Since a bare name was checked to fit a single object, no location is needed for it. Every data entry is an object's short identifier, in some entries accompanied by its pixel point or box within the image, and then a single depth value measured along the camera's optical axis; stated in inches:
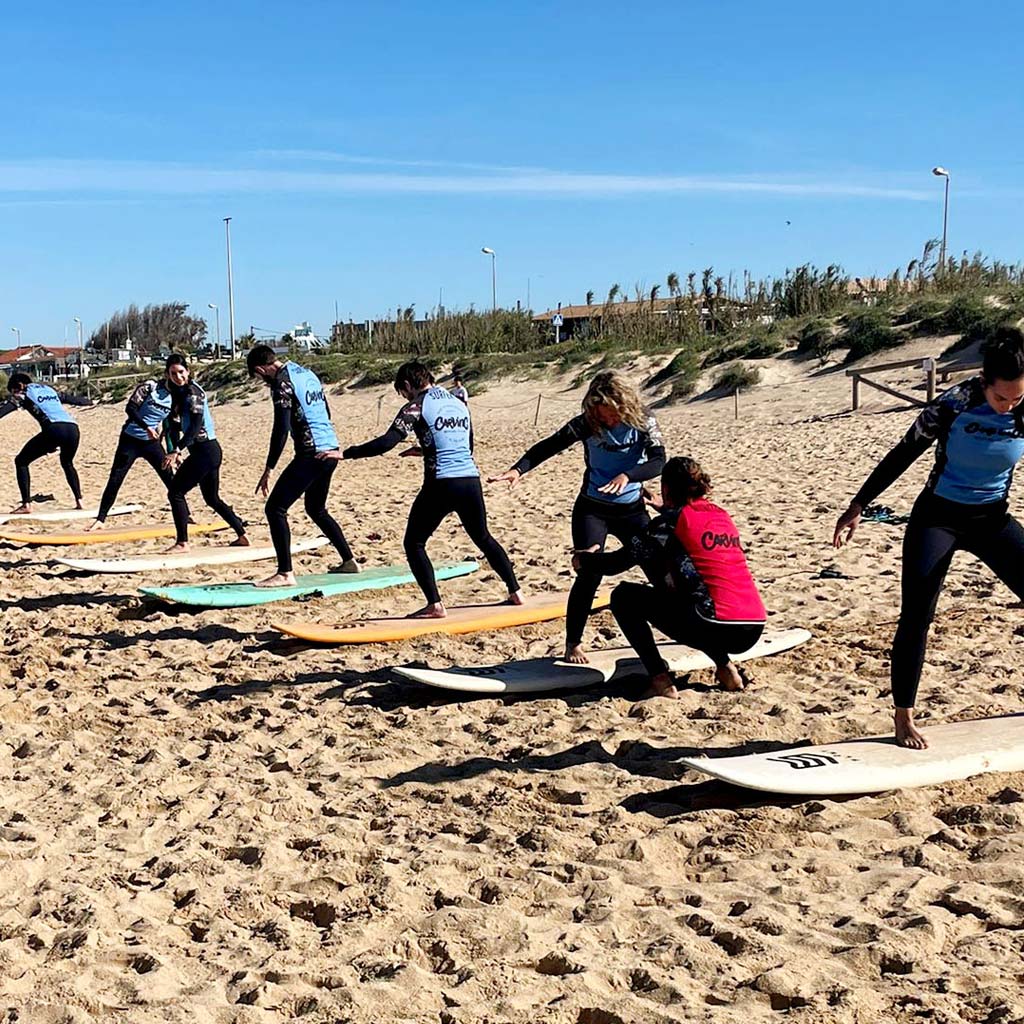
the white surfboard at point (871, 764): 186.7
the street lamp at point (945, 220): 1151.0
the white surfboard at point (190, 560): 395.9
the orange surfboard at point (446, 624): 298.2
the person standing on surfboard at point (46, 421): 522.0
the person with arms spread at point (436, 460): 298.7
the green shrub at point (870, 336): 993.5
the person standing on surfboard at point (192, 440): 412.5
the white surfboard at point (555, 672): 251.9
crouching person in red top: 223.6
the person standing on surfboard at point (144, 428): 471.2
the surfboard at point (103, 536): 466.0
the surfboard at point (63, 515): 536.1
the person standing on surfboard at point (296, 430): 342.6
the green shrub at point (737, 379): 999.6
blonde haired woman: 252.8
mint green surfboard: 345.7
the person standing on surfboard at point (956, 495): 185.6
